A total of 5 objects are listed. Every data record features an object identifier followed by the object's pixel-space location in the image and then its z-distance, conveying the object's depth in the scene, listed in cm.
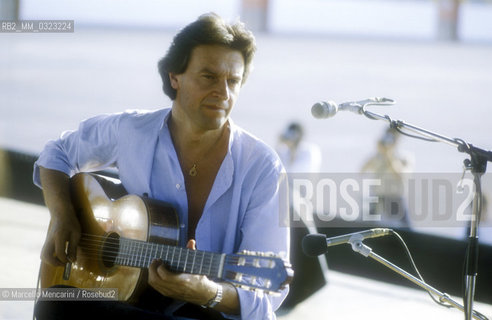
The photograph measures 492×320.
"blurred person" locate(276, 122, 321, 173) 1220
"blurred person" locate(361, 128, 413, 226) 1191
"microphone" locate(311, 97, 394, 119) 438
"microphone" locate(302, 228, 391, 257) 451
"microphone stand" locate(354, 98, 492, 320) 430
